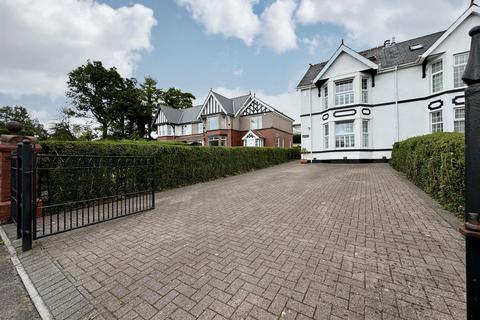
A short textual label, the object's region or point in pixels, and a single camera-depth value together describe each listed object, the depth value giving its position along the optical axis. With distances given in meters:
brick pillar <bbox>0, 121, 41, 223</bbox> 5.04
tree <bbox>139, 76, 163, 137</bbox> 42.72
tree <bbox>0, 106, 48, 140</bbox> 48.90
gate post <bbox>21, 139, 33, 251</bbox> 3.65
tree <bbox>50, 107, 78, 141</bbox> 25.37
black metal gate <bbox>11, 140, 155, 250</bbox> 3.70
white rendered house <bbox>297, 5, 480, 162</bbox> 13.58
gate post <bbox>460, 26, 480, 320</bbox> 1.17
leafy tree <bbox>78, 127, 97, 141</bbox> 25.87
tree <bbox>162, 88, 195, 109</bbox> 46.03
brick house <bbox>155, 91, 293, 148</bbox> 31.12
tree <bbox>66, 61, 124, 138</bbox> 37.28
